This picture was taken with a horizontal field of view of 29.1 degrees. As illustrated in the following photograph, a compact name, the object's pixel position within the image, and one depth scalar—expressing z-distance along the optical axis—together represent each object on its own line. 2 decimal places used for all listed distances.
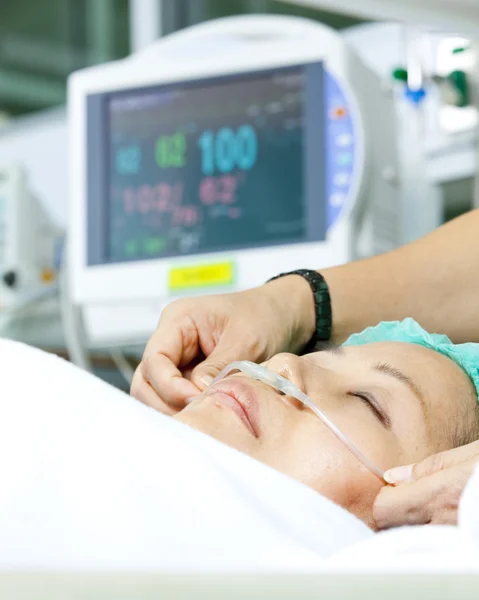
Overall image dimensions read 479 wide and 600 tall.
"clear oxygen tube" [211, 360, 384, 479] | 0.98
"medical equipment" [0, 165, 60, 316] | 2.68
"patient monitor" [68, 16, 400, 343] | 2.05
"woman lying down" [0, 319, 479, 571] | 0.62
